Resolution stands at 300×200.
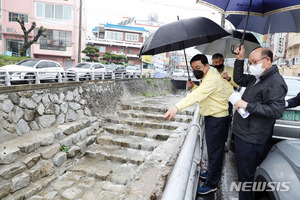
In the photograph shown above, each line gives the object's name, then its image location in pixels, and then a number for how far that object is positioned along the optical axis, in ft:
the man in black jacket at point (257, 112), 6.63
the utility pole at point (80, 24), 62.96
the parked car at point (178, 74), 90.75
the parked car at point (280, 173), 4.99
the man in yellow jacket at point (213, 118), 8.87
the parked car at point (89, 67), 44.75
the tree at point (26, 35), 44.91
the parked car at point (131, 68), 83.79
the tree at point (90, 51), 74.08
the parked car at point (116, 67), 65.05
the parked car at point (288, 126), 12.92
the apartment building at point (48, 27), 73.56
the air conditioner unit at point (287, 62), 64.39
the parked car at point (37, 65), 29.94
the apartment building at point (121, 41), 118.62
